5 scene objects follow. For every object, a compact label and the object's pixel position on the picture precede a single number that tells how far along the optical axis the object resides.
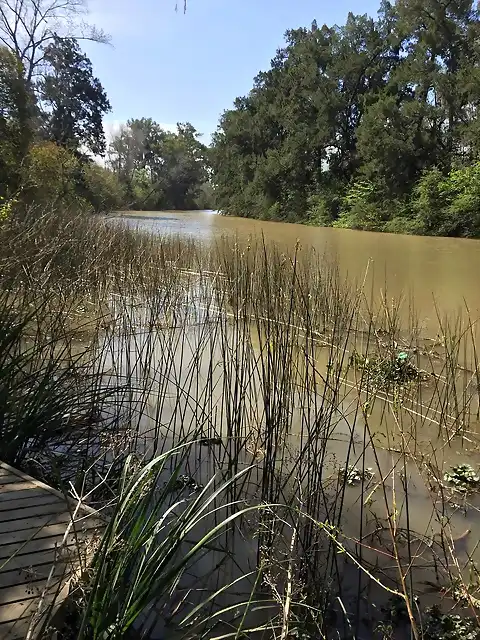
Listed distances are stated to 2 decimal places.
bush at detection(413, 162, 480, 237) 17.77
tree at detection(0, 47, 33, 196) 10.66
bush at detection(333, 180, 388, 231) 21.80
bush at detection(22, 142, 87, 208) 11.23
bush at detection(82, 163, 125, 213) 18.29
